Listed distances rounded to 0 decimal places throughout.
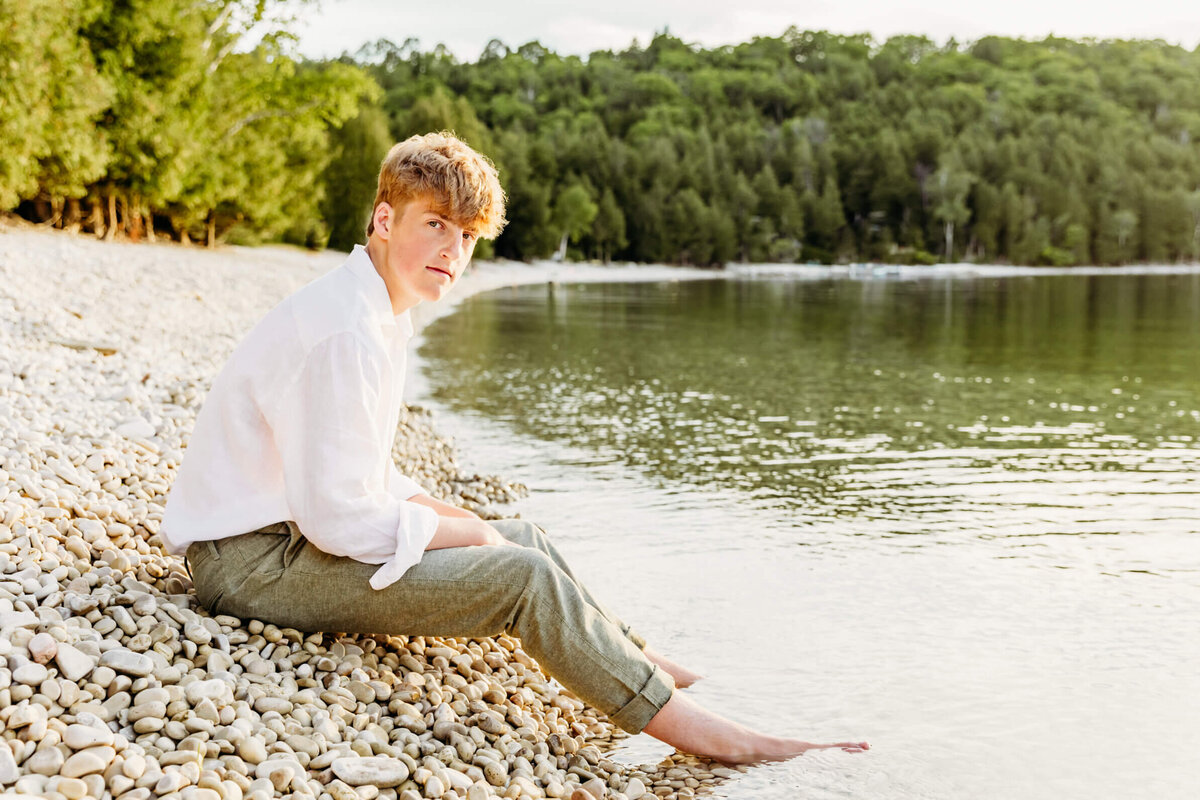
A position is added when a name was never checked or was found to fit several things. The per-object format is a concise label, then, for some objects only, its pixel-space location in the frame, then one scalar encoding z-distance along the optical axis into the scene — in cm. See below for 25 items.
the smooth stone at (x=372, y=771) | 346
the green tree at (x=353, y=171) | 5823
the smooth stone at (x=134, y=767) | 300
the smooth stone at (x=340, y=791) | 338
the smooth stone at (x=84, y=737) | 306
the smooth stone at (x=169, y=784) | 299
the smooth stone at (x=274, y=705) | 367
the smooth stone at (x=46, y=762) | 293
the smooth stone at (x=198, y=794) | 300
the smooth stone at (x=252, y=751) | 334
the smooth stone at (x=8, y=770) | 286
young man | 361
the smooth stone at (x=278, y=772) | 327
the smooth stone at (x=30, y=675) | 325
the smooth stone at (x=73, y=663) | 340
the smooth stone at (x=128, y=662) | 352
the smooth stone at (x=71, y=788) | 286
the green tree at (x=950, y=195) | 12350
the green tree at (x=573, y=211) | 8412
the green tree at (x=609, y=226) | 9400
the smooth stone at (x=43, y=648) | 340
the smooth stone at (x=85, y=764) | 295
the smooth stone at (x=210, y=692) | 352
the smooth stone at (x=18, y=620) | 353
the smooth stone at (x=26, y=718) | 306
